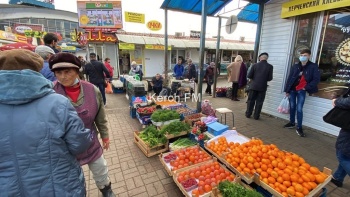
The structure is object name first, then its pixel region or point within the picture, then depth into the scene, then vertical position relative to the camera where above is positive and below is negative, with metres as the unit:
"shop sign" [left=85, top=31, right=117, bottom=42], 13.52 +1.91
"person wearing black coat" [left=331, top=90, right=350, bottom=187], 2.25 -0.96
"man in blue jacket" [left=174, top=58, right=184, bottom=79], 8.71 -0.33
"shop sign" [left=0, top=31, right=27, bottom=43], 11.48 +1.58
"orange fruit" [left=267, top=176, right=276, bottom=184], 2.21 -1.38
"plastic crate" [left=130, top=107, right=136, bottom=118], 5.74 -1.56
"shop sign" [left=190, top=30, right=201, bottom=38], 18.95 +3.17
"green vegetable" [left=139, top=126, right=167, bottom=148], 3.57 -1.51
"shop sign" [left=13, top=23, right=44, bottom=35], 19.12 +3.33
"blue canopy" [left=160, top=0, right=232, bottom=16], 6.66 +2.23
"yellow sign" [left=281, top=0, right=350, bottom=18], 3.81 +1.44
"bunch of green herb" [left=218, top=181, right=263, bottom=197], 1.96 -1.39
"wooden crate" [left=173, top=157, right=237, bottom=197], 2.19 -1.55
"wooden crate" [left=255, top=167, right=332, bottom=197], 2.03 -1.42
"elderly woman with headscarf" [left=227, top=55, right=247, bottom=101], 7.43 -0.29
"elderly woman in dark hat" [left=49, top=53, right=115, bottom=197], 1.78 -0.43
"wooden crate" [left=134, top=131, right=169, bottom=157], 3.52 -1.71
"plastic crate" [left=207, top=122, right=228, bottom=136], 3.46 -1.23
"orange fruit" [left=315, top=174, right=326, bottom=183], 2.12 -1.29
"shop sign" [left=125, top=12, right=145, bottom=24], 13.54 +3.40
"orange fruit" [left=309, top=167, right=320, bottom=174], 2.24 -1.27
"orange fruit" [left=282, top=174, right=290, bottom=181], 2.17 -1.31
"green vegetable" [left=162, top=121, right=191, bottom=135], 3.80 -1.35
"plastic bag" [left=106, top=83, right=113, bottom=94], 9.16 -1.40
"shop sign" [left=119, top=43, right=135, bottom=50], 13.45 +1.24
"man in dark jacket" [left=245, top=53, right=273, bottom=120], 5.14 -0.42
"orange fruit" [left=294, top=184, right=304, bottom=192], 2.00 -1.33
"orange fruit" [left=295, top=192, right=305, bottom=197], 1.95 -1.37
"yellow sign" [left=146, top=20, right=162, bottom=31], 14.26 +3.01
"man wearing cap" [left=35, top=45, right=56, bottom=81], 2.53 +0.09
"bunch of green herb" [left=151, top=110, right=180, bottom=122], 4.18 -1.21
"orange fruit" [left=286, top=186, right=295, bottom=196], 1.99 -1.37
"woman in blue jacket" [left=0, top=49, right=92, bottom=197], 1.05 -0.44
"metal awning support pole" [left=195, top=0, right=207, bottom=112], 5.22 +0.39
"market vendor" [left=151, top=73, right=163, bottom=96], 7.78 -0.84
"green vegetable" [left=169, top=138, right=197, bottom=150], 3.45 -1.54
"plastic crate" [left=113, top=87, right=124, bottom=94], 9.77 -1.50
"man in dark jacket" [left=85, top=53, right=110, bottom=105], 6.02 -0.31
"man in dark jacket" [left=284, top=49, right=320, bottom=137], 4.16 -0.37
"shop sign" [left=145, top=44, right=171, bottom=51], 14.78 +1.39
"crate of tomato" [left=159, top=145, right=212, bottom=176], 2.78 -1.52
